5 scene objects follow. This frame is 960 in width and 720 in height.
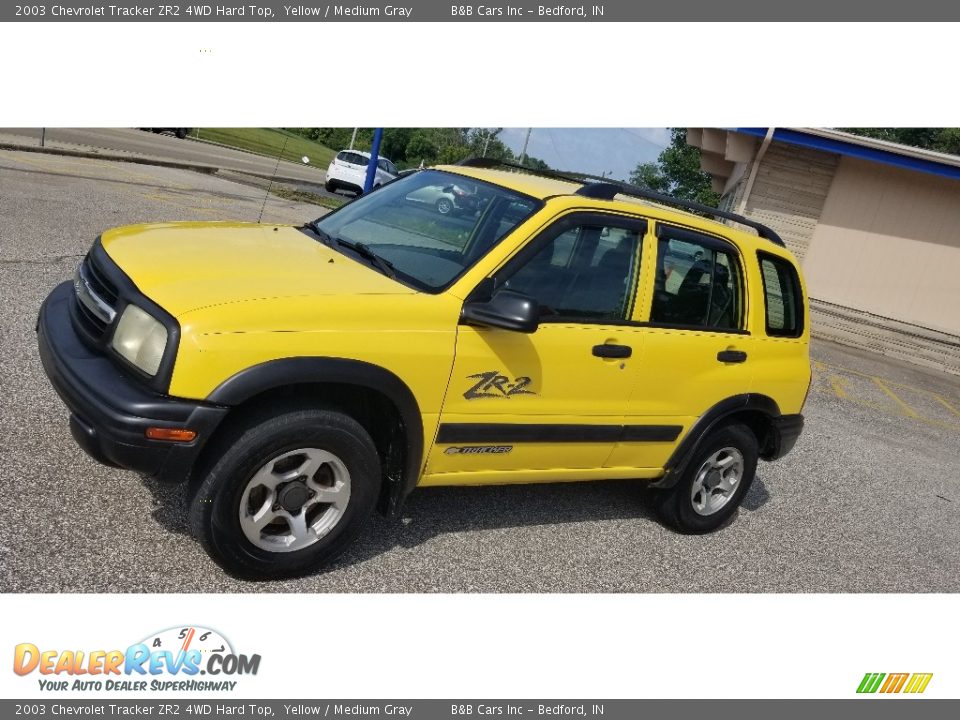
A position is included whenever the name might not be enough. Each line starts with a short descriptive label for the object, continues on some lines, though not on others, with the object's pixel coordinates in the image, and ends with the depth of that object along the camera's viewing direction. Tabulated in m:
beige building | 15.58
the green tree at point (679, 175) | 46.88
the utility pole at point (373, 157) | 16.15
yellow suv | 3.14
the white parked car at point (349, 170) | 24.10
